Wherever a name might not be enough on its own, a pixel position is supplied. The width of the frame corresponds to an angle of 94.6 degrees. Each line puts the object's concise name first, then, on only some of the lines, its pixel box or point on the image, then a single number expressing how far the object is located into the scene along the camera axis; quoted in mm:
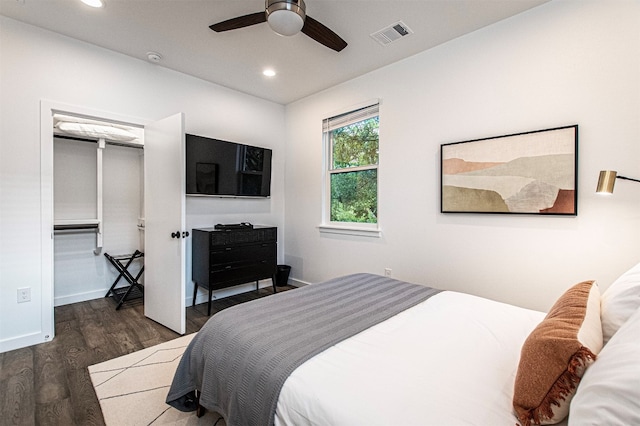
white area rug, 1693
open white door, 2797
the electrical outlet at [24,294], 2531
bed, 828
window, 3559
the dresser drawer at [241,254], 3311
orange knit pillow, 817
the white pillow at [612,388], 609
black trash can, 4324
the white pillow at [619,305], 1052
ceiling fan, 1829
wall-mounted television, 3469
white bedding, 894
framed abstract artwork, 2186
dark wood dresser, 3301
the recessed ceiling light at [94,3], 2241
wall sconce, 1705
